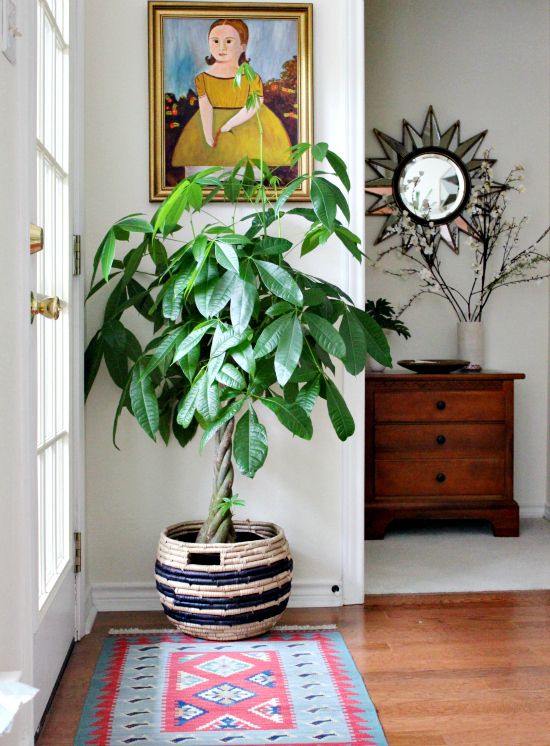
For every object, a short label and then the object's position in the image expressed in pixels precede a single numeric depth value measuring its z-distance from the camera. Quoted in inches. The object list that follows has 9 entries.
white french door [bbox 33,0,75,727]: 79.4
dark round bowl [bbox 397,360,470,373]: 150.1
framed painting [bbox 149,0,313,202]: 106.9
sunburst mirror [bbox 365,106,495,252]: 163.9
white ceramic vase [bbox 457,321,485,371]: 160.7
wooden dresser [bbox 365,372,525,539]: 148.9
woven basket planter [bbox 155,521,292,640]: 93.4
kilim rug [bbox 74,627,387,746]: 73.4
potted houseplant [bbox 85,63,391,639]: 85.8
